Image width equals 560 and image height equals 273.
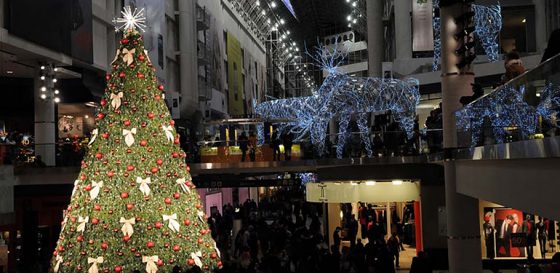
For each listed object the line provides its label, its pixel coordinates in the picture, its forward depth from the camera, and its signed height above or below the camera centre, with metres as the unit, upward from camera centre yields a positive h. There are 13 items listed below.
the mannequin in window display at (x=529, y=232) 15.94 -1.95
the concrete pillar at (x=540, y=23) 28.27 +5.20
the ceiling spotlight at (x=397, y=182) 18.20 -0.81
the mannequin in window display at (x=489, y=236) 16.42 -2.06
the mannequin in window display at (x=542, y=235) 15.87 -2.01
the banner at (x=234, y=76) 45.75 +5.42
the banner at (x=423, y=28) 29.12 +5.15
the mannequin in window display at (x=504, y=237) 16.41 -2.10
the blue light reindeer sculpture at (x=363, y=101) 22.75 +1.68
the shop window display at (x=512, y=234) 16.14 -2.01
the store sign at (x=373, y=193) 18.19 -1.08
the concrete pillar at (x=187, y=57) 35.34 +5.11
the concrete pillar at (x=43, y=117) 21.70 +1.37
